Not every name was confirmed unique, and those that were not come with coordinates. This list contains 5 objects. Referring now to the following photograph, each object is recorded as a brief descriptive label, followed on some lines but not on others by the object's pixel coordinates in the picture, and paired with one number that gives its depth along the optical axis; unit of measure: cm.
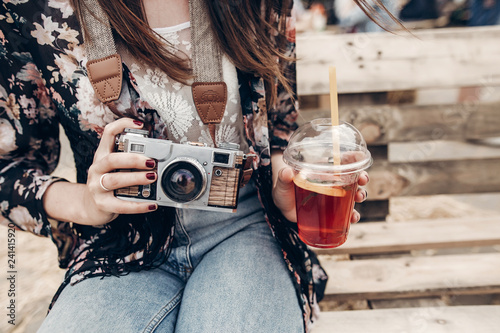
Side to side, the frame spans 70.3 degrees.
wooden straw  68
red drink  72
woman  76
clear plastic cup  72
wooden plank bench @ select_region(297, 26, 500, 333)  124
